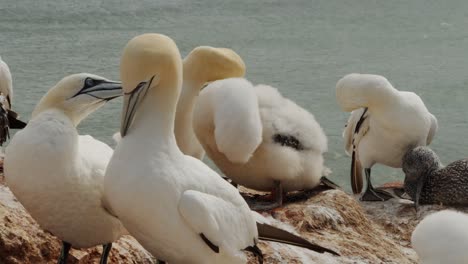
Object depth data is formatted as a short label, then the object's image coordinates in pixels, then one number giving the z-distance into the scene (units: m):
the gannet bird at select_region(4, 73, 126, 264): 7.06
